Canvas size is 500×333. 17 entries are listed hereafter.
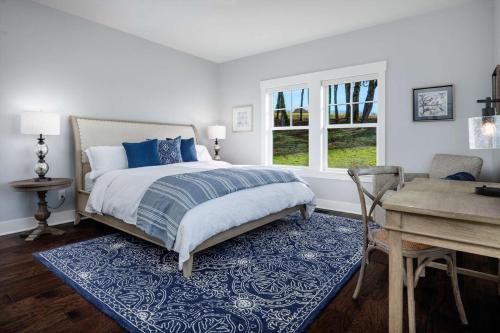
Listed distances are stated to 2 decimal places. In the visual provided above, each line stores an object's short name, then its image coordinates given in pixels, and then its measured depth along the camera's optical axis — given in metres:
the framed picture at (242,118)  5.50
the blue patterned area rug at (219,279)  1.70
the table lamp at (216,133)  5.41
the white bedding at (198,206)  2.24
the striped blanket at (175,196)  2.29
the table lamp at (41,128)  3.08
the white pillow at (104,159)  3.57
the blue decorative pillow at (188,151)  4.38
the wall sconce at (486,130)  1.19
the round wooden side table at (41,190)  3.02
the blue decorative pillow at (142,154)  3.74
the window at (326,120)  4.23
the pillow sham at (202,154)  4.77
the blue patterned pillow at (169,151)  4.04
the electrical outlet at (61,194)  3.75
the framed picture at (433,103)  3.54
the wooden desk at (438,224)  1.04
